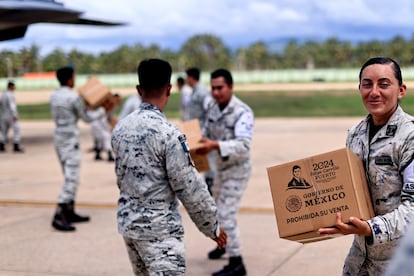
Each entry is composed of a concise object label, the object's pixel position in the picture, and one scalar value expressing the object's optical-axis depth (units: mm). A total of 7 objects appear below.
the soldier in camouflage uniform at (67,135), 8062
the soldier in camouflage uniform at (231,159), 5953
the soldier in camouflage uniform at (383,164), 2916
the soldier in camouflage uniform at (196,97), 9867
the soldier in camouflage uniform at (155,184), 3516
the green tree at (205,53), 116456
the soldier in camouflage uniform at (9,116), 17203
